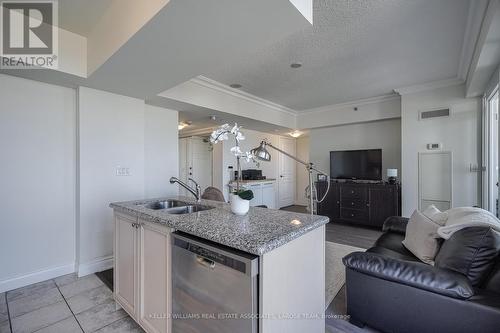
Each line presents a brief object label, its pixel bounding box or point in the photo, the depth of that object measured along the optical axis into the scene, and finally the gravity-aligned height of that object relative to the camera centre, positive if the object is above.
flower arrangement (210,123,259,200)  1.58 +0.20
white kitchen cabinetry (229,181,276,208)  5.49 -0.69
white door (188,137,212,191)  6.76 +0.15
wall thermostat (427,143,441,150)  3.79 +0.33
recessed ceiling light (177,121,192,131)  4.97 +0.96
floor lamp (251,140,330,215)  1.73 +0.08
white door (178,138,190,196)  6.58 +0.18
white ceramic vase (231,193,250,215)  1.61 -0.28
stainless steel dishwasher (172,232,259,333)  1.02 -0.62
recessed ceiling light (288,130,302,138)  6.28 +0.93
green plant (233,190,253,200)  1.57 -0.20
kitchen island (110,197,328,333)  1.06 -0.54
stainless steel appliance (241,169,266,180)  5.80 -0.22
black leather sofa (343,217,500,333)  1.26 -0.78
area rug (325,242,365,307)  2.26 -1.24
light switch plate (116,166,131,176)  2.94 -0.06
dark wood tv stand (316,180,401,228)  4.21 -0.72
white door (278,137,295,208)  6.92 -0.31
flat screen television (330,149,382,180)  4.61 +0.03
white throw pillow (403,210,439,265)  1.81 -0.62
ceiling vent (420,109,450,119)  3.74 +0.87
